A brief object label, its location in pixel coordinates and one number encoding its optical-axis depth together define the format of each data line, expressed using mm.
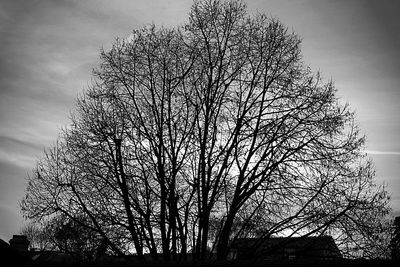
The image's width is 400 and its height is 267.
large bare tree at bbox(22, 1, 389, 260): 16016
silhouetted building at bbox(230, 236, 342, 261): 14883
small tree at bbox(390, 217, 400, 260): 15662
